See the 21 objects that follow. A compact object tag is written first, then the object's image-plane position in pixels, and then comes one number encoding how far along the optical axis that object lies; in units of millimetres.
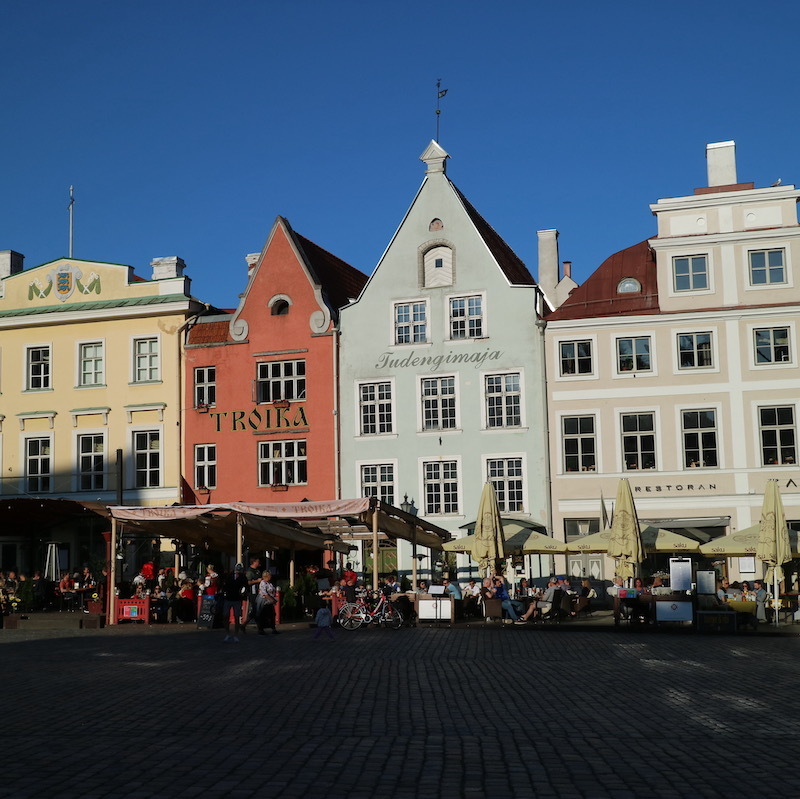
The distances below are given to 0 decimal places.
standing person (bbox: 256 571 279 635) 27172
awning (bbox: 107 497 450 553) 29219
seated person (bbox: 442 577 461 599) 31484
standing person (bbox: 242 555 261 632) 28006
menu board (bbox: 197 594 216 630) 29328
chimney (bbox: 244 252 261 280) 49750
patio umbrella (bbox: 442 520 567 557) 33438
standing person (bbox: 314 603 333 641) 24867
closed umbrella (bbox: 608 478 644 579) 31250
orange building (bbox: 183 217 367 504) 42938
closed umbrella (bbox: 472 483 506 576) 31750
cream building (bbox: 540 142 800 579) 38875
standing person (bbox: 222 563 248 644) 25625
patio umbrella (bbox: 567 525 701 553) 32562
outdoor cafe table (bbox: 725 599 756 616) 27859
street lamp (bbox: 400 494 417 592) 32719
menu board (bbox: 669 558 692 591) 29062
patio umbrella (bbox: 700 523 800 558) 31206
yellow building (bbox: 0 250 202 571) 45000
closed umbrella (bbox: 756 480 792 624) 29203
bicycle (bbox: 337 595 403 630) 28391
